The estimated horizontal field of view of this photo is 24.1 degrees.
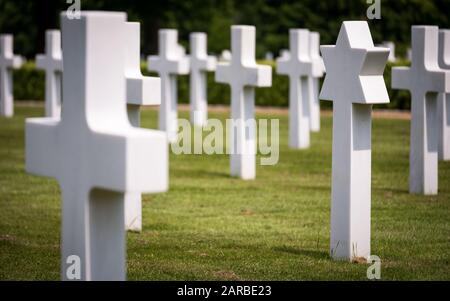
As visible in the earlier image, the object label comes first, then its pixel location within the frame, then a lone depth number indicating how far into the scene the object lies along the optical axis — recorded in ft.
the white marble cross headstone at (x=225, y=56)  83.33
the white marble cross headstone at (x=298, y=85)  57.52
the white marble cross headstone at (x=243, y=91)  45.57
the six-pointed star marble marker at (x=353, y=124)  26.05
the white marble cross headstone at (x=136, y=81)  29.89
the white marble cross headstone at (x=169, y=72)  61.41
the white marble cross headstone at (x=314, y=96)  66.16
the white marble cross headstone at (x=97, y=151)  16.30
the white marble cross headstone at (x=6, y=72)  76.54
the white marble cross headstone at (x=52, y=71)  67.97
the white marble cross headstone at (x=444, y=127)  48.32
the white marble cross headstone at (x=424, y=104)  37.93
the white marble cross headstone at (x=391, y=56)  83.33
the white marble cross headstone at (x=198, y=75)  69.67
